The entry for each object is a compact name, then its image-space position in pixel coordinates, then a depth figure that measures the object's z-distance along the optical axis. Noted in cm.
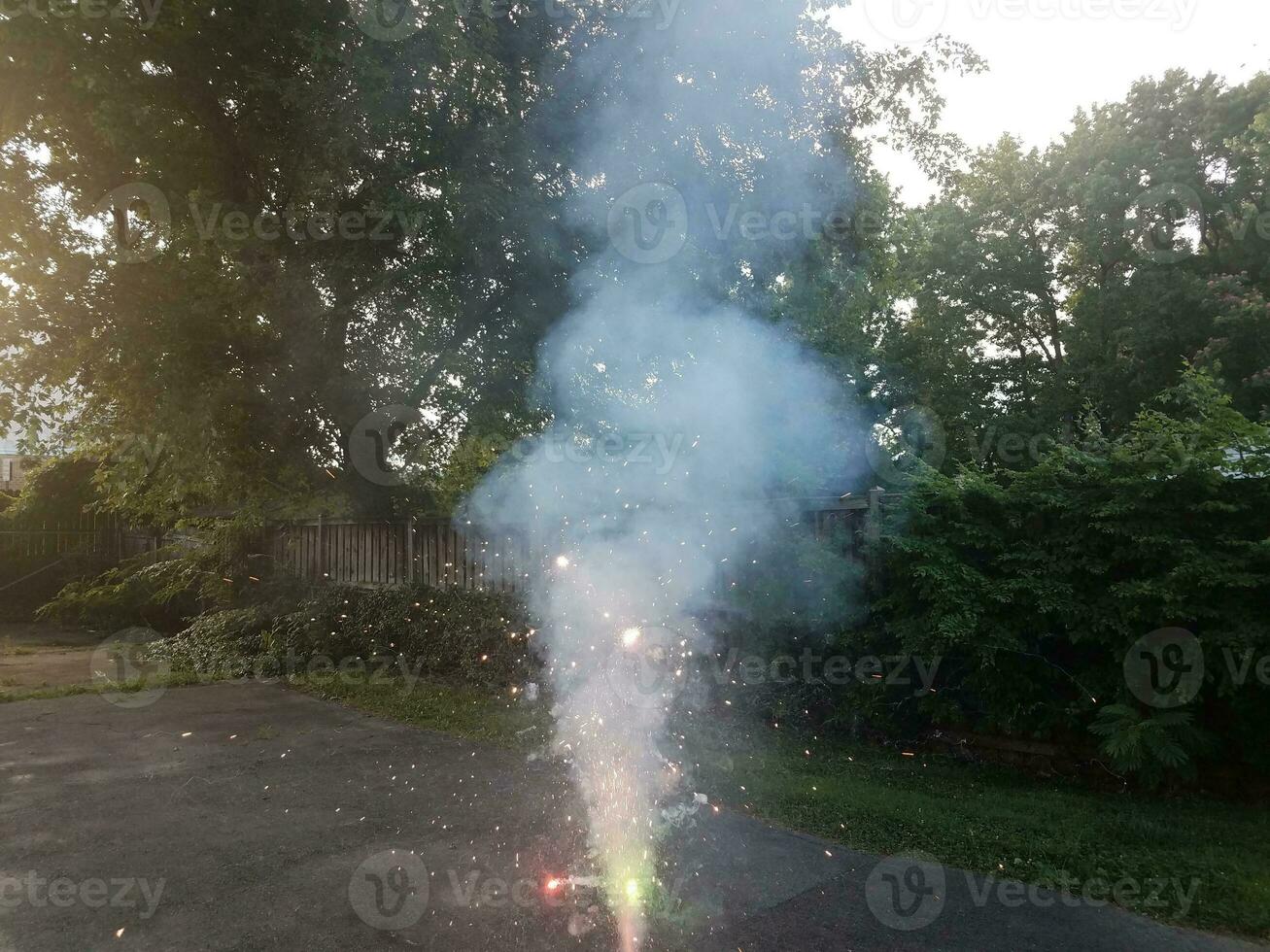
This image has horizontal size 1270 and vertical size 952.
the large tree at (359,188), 880
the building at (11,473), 2235
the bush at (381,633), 884
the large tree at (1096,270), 1725
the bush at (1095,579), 497
